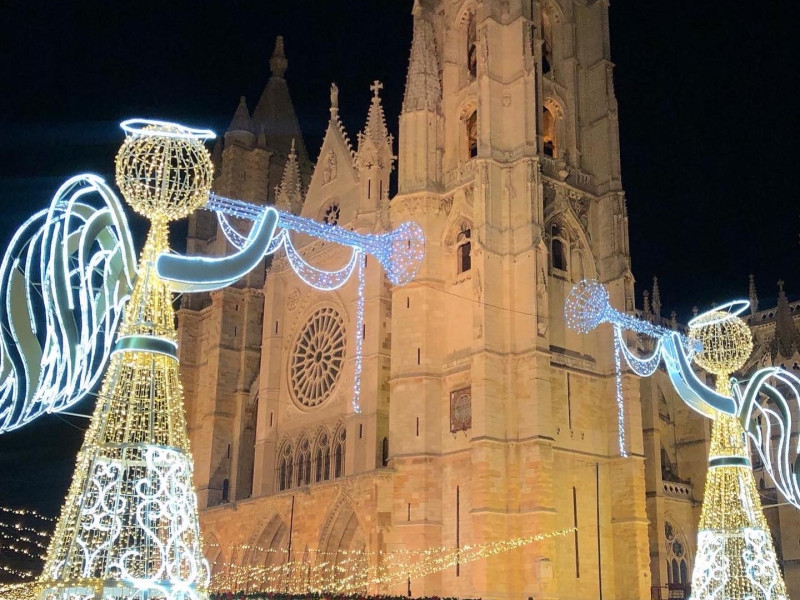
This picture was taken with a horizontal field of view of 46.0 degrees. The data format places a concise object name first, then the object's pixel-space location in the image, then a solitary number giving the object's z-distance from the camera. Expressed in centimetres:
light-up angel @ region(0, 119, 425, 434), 1250
